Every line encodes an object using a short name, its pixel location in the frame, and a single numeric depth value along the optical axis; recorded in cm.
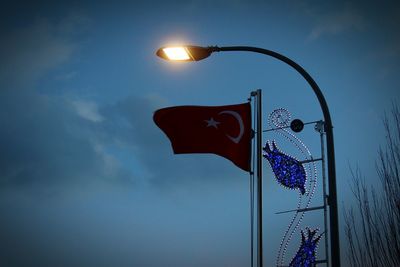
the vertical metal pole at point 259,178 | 827
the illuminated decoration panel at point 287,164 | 1086
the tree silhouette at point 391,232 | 1343
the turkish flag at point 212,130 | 991
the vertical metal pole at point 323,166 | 965
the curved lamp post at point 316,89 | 685
